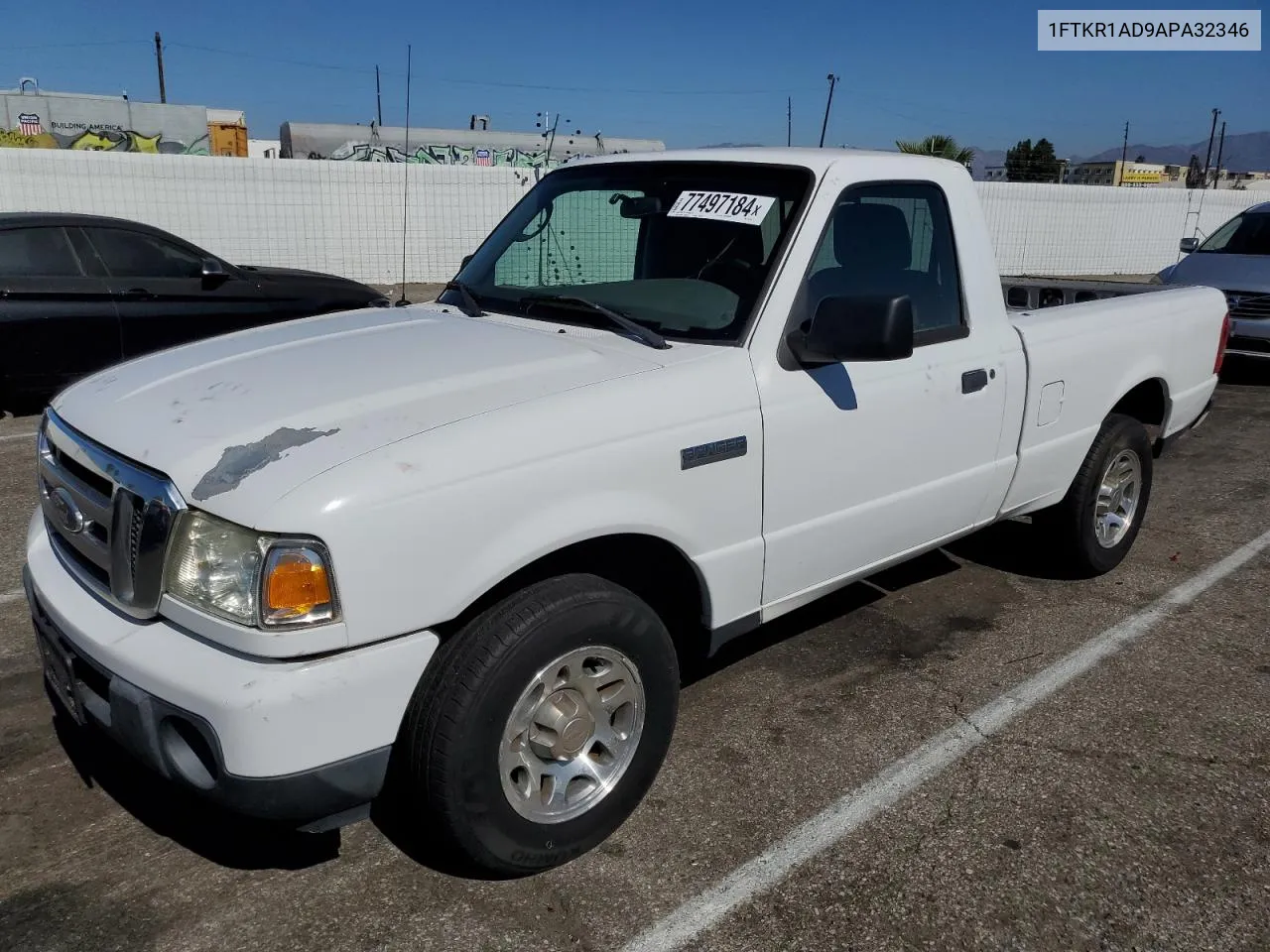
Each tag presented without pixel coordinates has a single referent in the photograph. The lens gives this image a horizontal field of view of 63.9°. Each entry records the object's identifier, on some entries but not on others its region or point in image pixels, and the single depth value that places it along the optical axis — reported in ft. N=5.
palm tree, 95.96
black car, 24.41
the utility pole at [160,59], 186.09
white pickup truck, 7.37
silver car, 32.55
